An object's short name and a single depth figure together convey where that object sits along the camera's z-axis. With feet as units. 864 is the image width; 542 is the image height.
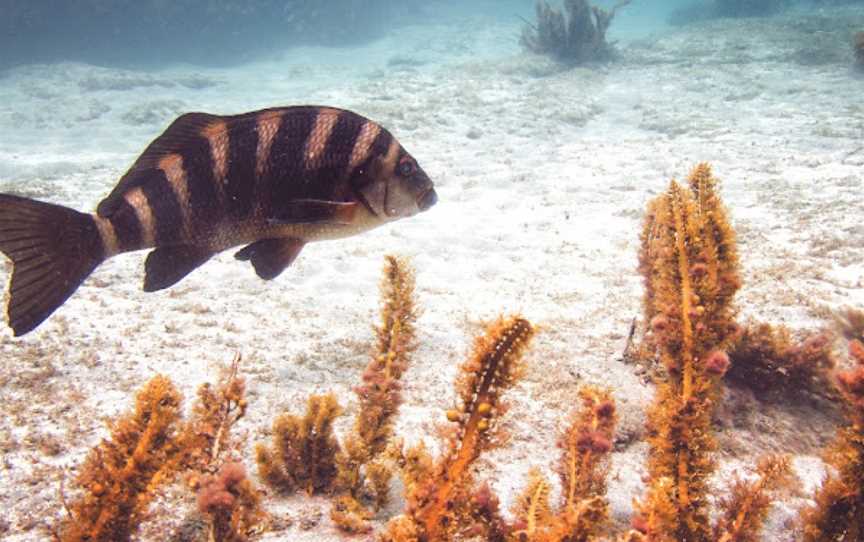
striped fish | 2.05
